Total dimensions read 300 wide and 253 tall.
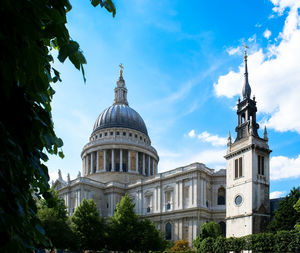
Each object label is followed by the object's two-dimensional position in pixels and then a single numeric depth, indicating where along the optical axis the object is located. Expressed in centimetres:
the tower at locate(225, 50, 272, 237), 4738
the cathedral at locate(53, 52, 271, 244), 4903
